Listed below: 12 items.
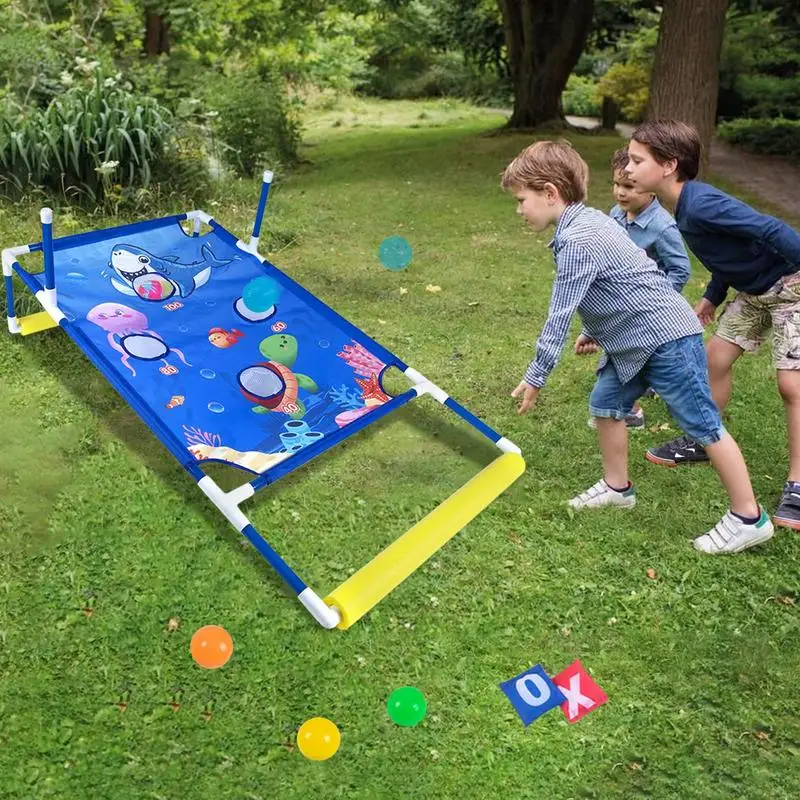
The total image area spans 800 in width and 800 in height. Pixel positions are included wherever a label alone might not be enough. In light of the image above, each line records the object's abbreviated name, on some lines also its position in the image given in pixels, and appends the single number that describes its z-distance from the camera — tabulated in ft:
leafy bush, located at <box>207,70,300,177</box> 26.94
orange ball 7.69
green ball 7.22
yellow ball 6.84
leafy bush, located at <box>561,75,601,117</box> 54.95
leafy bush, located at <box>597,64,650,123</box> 47.06
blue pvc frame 8.43
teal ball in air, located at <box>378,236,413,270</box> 18.78
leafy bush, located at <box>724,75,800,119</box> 43.39
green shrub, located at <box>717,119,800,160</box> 36.45
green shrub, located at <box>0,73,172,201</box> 16.83
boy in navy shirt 8.43
